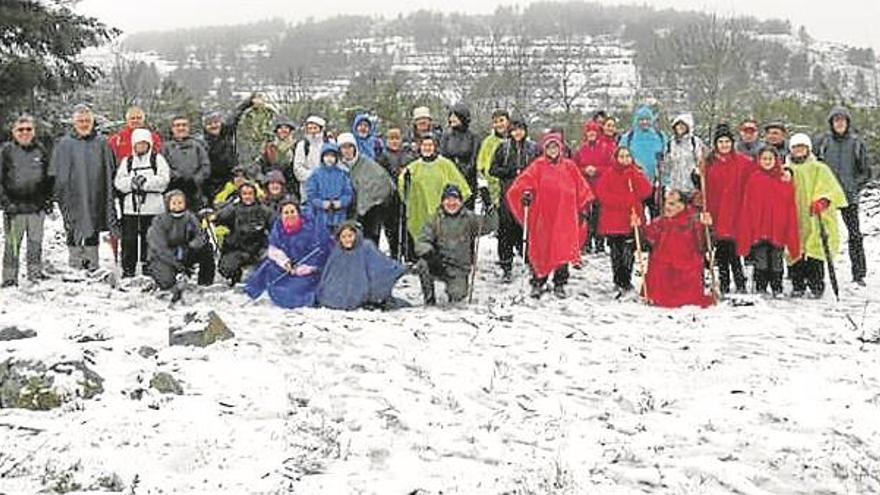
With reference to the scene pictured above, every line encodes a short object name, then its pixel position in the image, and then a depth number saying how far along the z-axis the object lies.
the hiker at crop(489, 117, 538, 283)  11.67
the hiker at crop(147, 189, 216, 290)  10.27
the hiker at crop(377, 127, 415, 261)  11.91
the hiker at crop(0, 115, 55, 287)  10.35
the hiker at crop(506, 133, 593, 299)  10.84
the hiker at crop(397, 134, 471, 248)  11.32
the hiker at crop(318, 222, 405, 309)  9.82
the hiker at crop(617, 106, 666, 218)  12.32
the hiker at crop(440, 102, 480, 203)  11.89
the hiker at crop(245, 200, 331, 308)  10.03
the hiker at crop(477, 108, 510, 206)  11.83
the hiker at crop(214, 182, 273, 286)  10.83
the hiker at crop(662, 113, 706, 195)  11.53
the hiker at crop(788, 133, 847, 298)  10.81
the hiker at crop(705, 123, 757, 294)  10.95
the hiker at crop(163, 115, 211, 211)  11.20
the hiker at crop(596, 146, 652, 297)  11.09
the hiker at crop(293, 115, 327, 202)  11.63
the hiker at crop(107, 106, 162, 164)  11.55
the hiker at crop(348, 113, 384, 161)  12.21
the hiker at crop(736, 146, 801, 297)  10.70
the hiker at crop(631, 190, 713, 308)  10.46
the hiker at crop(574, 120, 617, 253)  12.36
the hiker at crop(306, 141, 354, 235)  10.80
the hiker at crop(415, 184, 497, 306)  10.42
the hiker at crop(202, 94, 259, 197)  11.83
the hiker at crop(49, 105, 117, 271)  10.66
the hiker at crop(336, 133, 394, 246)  11.16
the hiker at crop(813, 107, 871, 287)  11.24
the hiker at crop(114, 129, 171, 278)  10.74
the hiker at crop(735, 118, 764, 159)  11.69
